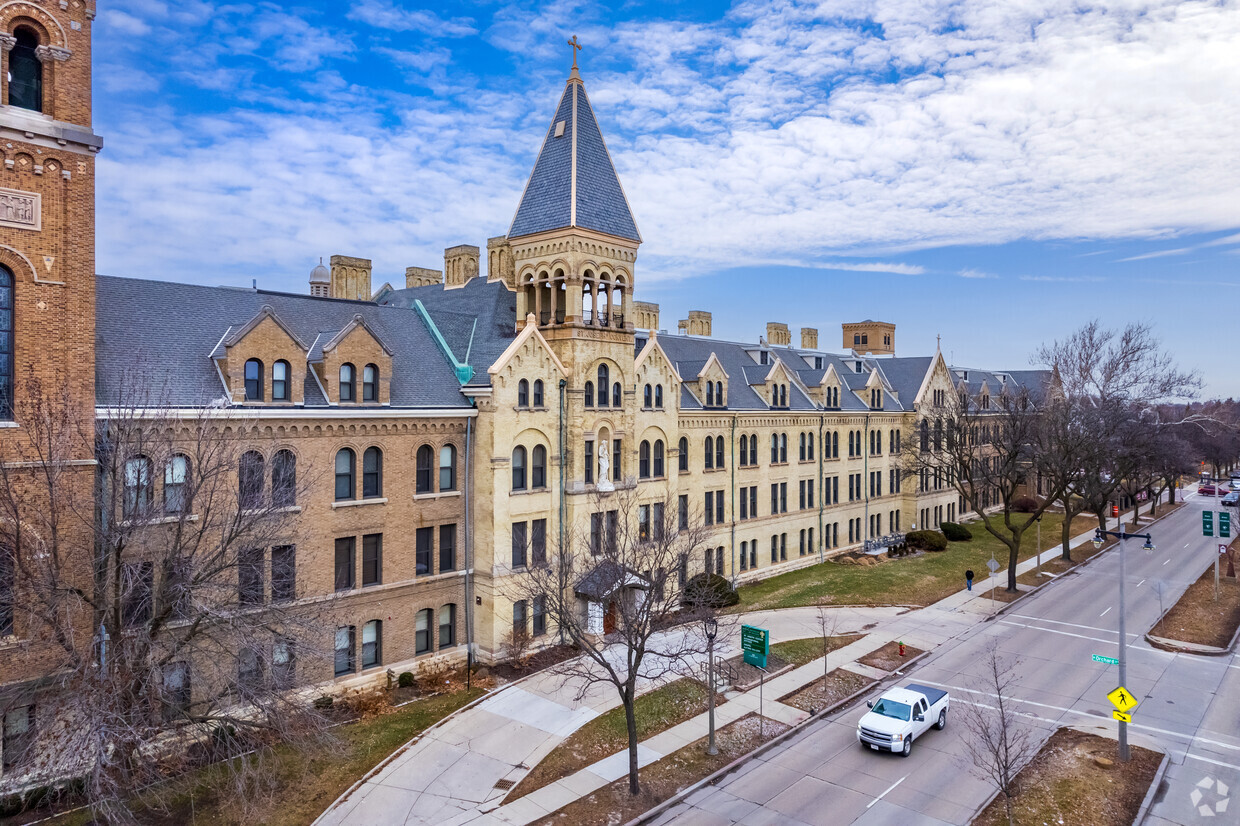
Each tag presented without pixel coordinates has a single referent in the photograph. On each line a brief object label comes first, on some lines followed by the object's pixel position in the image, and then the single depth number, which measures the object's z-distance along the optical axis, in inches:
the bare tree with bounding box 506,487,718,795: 898.7
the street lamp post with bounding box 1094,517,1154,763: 937.5
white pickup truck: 955.3
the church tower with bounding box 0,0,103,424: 821.2
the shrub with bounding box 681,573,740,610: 1116.4
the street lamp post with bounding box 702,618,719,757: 943.7
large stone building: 840.9
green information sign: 1121.4
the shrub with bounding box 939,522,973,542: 2475.1
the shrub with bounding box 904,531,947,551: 2316.7
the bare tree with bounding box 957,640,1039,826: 785.6
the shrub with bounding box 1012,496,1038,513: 3085.6
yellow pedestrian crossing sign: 892.0
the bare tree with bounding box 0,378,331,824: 664.4
